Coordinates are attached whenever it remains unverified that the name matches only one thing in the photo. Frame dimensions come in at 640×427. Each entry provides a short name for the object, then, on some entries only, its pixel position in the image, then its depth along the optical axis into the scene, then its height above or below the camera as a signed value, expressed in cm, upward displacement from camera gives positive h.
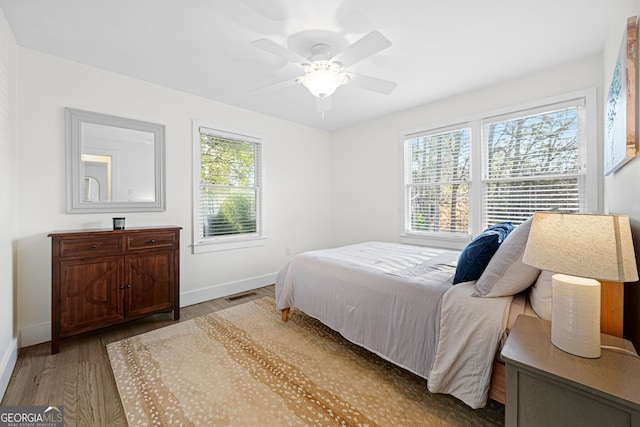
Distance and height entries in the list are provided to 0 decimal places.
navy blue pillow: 172 -28
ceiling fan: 189 +113
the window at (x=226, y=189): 344 +32
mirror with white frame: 259 +51
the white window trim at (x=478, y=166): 253 +48
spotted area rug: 157 -115
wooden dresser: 222 -57
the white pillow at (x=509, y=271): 148 -32
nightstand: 85 -58
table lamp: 96 -18
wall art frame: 127 +57
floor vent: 350 -110
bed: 145 -62
